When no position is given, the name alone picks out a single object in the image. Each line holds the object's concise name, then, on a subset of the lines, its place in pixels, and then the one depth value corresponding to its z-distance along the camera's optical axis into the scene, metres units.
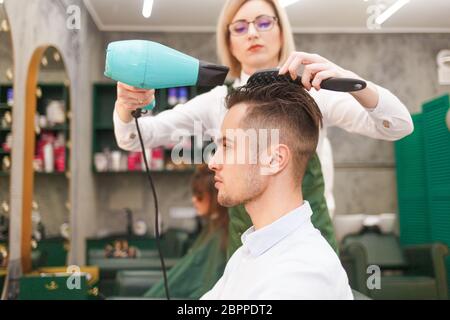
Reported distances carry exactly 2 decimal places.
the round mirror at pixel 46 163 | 1.58
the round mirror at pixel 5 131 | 1.39
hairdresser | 0.80
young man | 0.78
